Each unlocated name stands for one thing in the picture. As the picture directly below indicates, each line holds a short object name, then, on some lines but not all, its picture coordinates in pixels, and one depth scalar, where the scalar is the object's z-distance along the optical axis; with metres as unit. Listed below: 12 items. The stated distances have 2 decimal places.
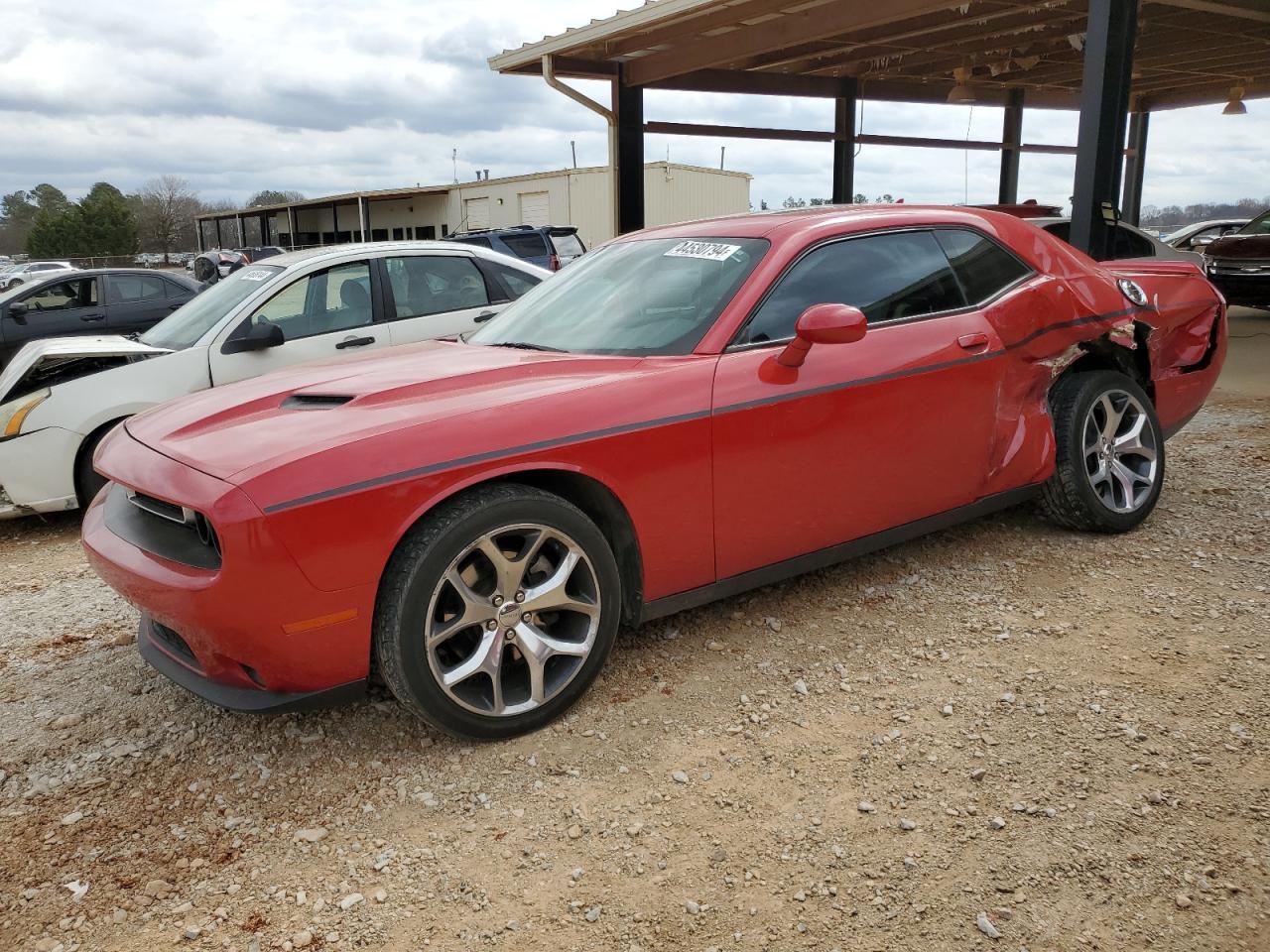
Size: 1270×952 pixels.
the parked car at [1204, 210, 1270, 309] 12.14
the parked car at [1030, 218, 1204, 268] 8.58
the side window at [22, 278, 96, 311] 10.65
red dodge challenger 2.62
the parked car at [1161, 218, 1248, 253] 17.64
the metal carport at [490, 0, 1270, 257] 7.50
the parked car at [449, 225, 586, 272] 15.05
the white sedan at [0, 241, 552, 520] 5.33
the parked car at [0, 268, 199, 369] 10.40
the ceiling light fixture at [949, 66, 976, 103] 13.94
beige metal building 28.53
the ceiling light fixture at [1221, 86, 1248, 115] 15.93
